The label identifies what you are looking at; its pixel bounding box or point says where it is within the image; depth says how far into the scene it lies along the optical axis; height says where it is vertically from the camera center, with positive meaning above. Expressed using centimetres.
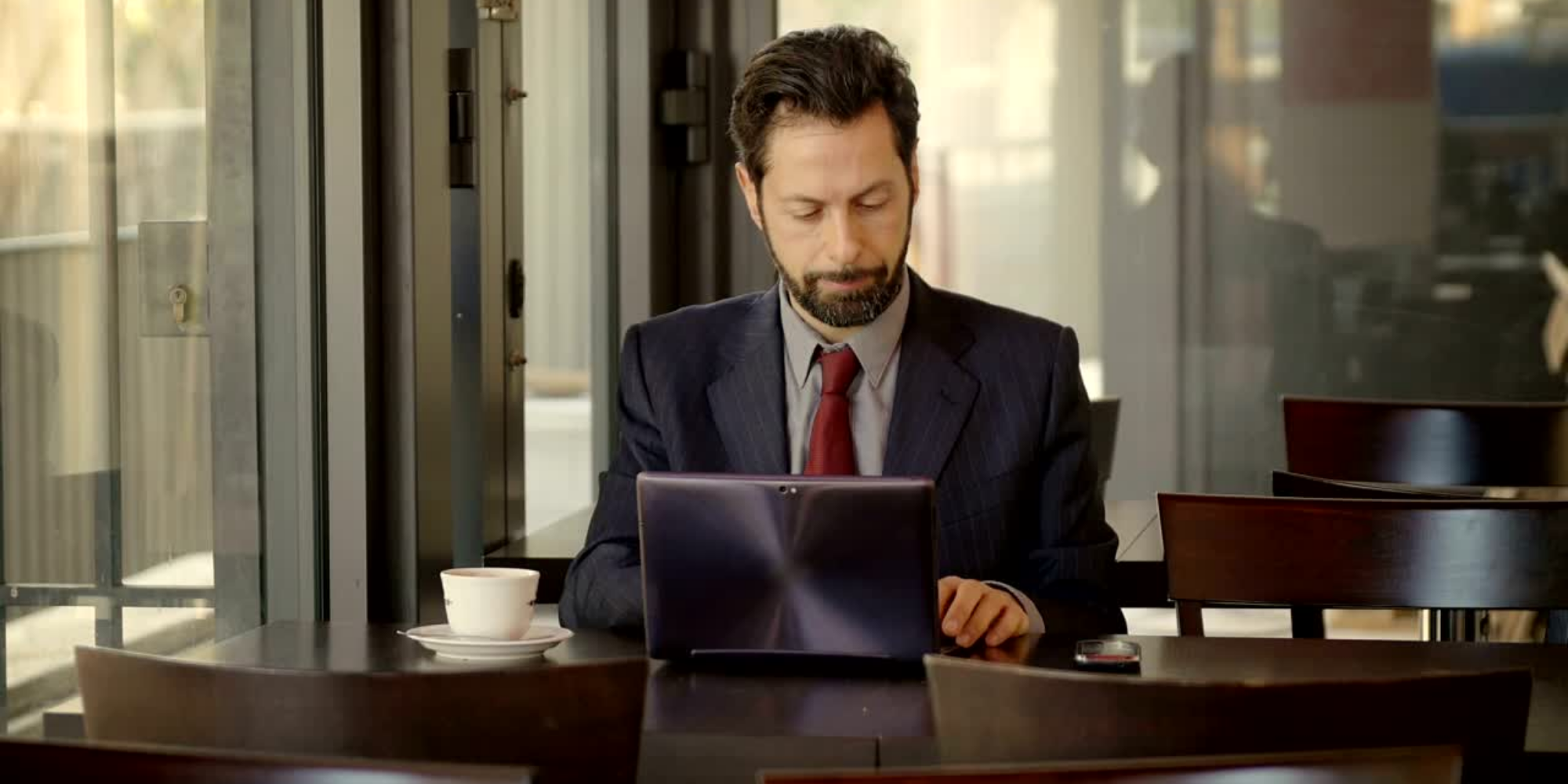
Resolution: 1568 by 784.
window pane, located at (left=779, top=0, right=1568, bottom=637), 442 +23
